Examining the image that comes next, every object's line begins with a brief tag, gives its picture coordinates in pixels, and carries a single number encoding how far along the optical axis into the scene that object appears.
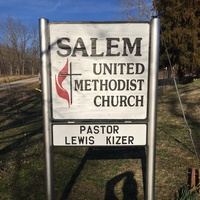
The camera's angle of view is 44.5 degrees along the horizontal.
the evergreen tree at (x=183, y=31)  17.27
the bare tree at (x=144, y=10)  21.84
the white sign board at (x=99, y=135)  2.18
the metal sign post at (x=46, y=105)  2.04
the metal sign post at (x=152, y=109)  2.02
